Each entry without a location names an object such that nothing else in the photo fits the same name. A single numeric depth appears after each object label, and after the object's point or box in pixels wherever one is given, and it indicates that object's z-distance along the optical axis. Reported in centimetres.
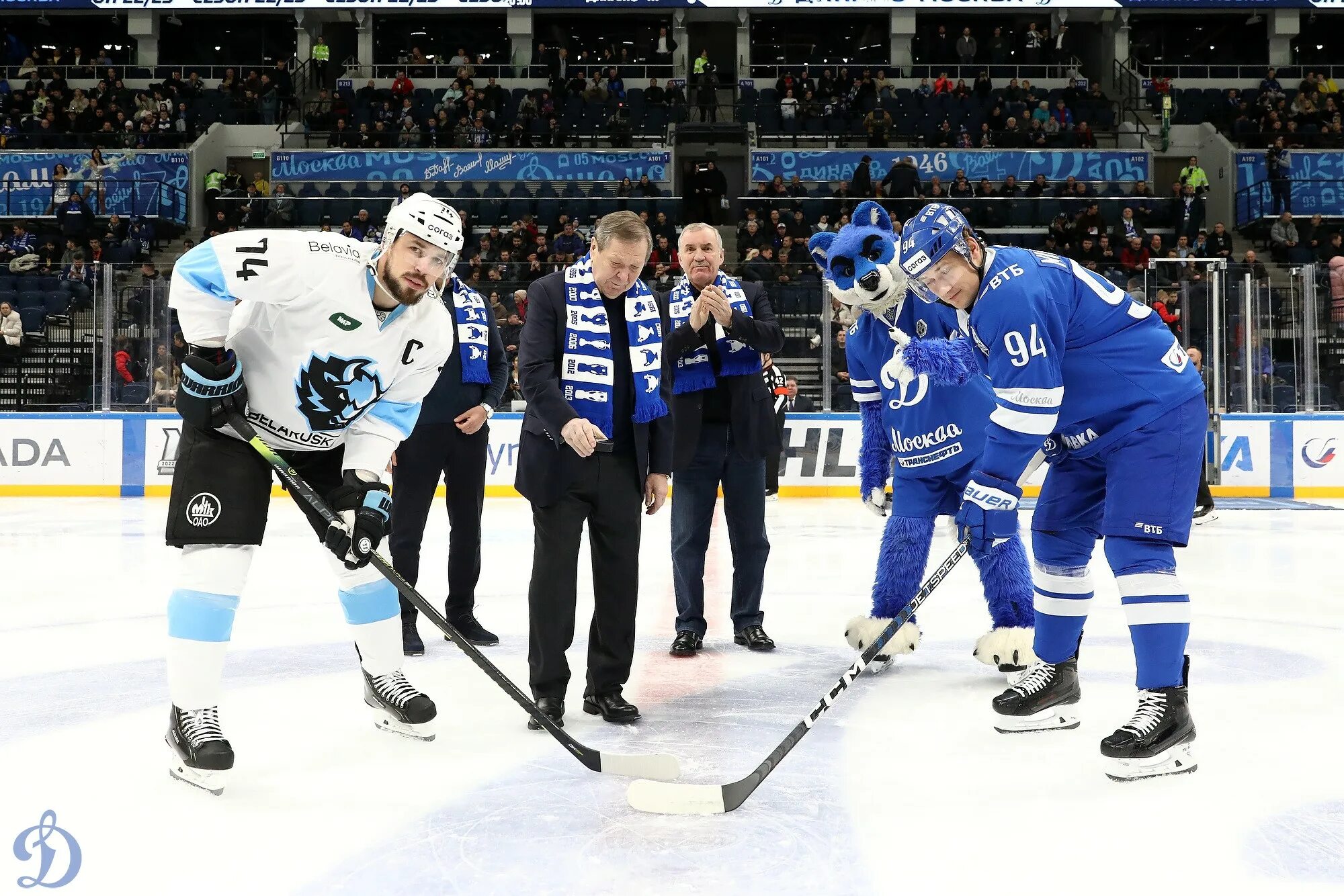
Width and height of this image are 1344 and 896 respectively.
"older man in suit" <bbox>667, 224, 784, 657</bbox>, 423
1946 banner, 1761
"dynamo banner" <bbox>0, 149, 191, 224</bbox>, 1672
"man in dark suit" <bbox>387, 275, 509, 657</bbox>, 426
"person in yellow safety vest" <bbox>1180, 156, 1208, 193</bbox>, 1697
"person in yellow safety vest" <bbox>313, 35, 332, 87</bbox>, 2061
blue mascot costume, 389
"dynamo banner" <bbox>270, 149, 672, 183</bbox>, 1766
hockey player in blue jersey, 278
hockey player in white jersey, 272
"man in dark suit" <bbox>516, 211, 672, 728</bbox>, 324
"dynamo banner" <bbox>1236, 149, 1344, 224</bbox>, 1689
